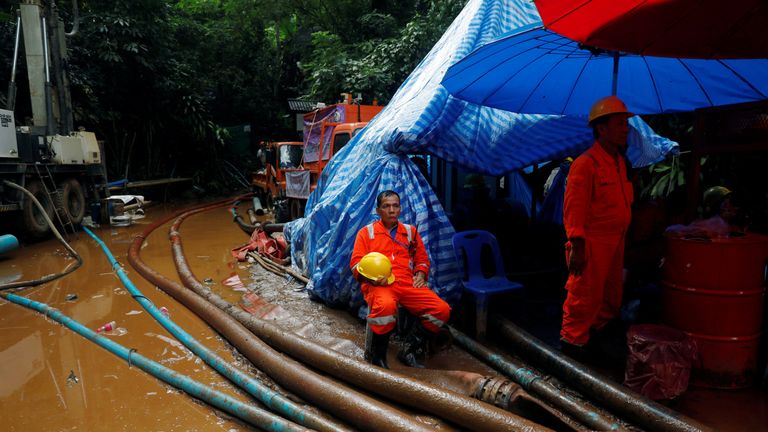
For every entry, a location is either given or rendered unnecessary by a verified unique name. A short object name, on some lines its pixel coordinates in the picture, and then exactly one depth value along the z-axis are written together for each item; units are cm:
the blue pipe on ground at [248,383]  270
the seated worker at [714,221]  327
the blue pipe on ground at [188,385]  274
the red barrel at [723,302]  310
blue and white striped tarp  446
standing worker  333
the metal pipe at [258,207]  1318
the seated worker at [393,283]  338
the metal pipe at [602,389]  255
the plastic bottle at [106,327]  460
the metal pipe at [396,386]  243
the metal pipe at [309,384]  256
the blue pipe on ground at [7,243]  711
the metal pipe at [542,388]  262
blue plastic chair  398
